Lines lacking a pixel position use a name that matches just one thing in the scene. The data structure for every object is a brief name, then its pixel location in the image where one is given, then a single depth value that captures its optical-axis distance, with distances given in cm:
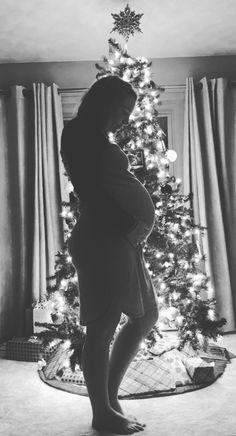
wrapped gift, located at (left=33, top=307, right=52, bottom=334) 317
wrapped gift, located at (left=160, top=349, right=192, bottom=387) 235
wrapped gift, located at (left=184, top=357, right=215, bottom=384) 236
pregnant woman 157
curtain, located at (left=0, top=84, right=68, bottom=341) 352
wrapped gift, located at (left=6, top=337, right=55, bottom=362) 290
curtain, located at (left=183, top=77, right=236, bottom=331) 357
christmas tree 252
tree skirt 225
